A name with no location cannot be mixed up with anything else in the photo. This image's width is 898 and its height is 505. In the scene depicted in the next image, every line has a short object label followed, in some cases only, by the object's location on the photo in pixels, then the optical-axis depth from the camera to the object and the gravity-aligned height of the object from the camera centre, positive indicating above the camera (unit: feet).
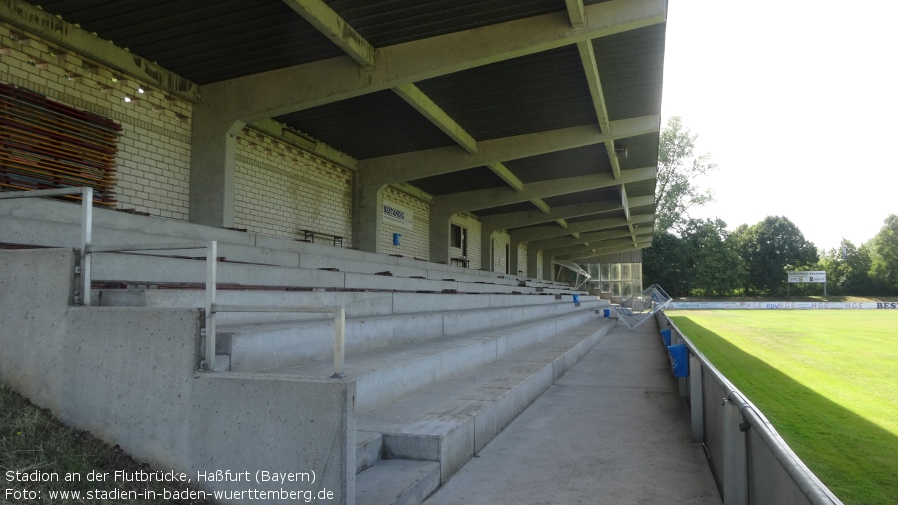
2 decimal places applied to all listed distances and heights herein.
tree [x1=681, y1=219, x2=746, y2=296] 206.59 +9.65
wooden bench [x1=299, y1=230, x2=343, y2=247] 42.84 +3.87
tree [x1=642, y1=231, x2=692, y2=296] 202.18 +8.31
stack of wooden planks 22.90 +5.91
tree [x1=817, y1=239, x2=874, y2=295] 240.73 +7.27
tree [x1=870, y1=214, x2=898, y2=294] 237.86 +13.41
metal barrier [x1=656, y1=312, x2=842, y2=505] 6.46 -2.58
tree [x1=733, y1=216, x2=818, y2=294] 236.43 +14.93
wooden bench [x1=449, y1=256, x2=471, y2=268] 73.61 +3.41
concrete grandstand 11.24 +4.86
